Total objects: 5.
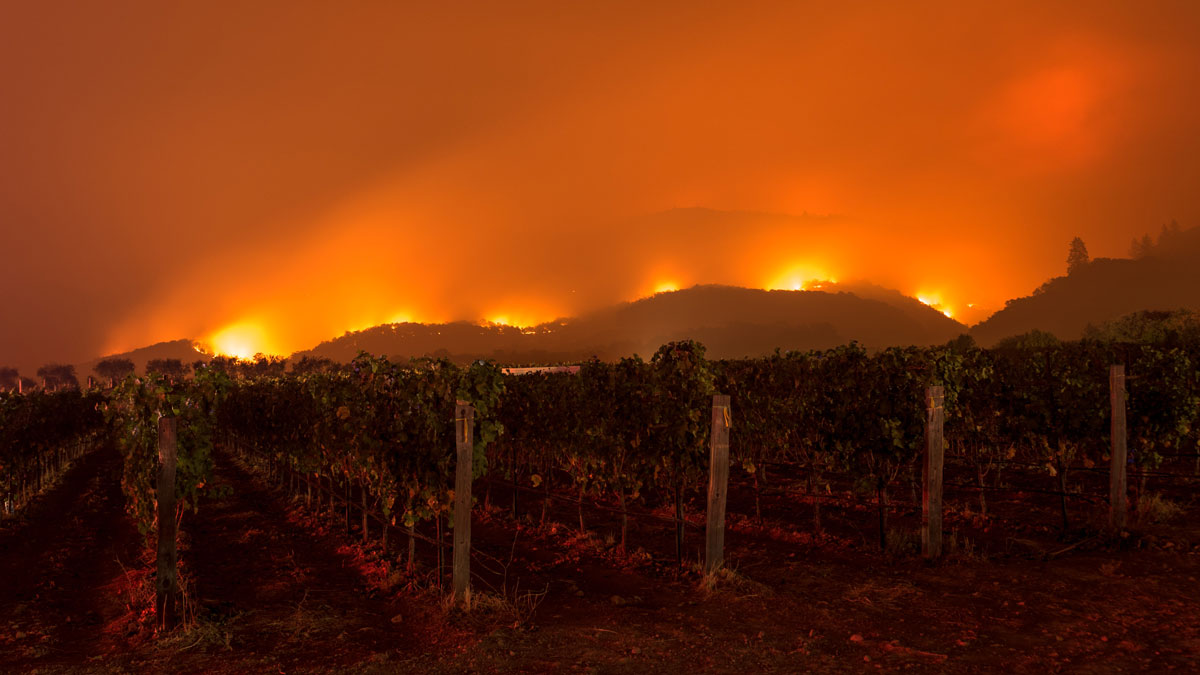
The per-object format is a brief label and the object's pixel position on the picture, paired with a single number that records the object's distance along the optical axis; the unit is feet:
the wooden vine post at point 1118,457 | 34.47
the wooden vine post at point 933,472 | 31.83
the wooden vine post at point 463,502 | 27.68
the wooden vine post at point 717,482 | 30.30
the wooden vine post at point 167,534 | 25.86
